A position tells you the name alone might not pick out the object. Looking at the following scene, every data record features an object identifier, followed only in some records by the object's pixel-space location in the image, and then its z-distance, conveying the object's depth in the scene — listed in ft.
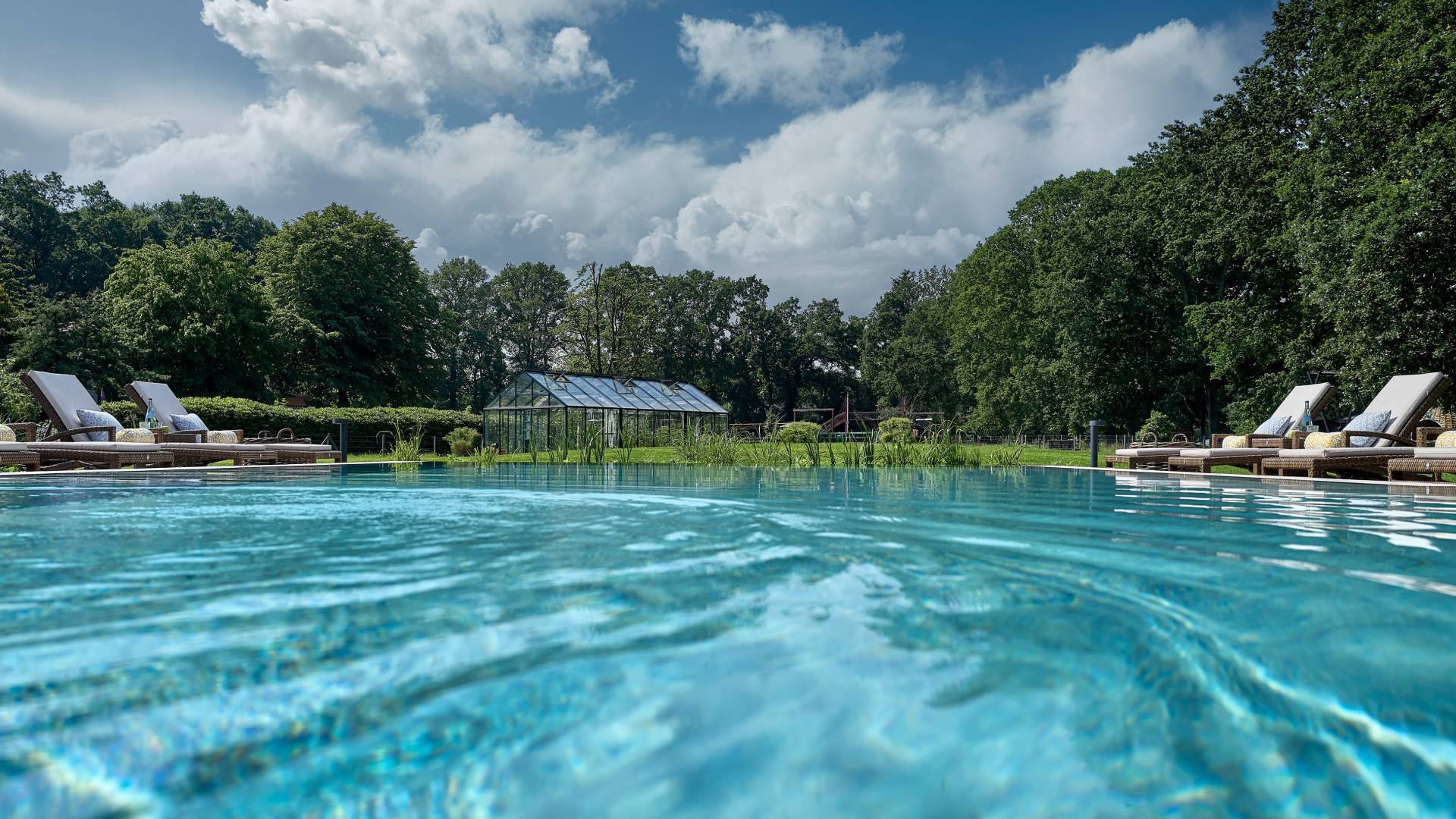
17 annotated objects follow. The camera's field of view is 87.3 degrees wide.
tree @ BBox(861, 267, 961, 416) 137.18
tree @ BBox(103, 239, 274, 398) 79.61
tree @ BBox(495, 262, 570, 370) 152.15
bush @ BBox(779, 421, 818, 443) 53.66
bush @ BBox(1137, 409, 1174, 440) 70.38
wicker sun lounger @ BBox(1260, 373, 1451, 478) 26.86
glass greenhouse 74.23
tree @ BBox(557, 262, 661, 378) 127.03
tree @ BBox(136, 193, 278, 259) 141.18
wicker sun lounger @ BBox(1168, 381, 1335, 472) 31.12
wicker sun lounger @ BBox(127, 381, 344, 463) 40.93
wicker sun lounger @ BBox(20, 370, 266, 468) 32.17
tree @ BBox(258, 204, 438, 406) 90.74
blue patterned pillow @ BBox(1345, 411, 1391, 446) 31.63
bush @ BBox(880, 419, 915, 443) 44.33
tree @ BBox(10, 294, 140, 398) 71.77
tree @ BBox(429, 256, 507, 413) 144.36
